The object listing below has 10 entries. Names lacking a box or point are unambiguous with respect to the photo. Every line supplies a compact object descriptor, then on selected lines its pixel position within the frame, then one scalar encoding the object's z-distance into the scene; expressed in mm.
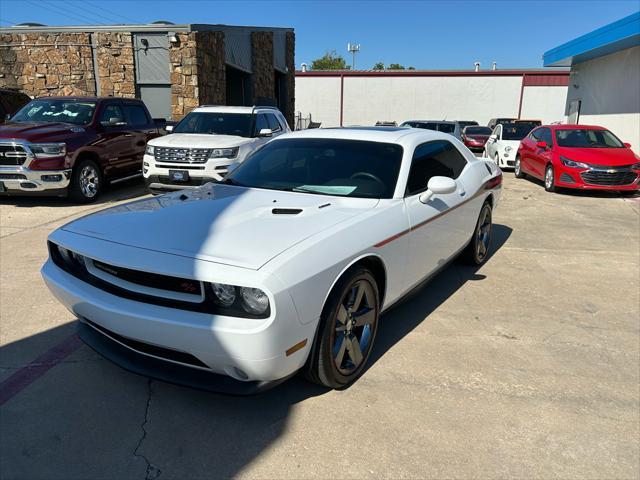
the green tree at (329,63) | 89550
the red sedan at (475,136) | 22700
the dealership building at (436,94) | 36500
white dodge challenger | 2418
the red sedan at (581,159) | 10617
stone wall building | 15969
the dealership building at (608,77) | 14484
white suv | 8273
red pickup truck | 7965
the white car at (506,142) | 15198
